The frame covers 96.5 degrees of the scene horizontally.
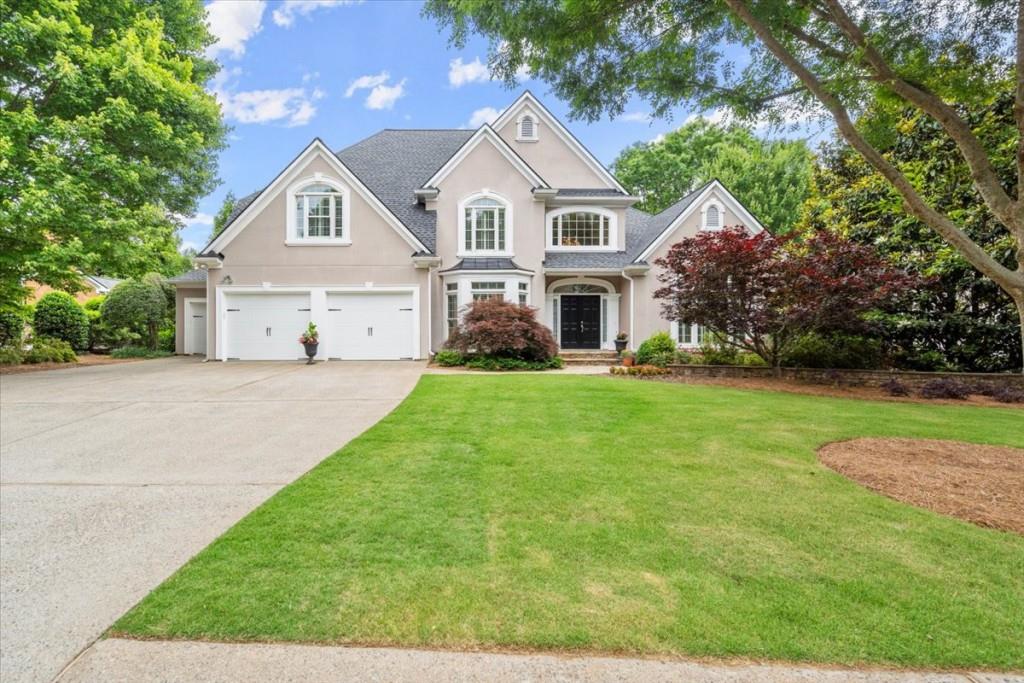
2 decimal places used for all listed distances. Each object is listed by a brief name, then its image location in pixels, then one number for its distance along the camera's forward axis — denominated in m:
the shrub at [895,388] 10.62
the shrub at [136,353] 18.25
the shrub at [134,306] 18.75
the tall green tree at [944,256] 10.91
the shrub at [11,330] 15.83
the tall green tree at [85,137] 11.87
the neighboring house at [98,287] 24.81
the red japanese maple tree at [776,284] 10.48
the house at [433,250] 15.34
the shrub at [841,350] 12.16
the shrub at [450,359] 13.84
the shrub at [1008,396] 9.86
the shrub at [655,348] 14.30
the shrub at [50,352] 14.85
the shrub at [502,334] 13.30
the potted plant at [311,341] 14.60
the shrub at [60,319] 18.39
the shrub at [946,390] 10.21
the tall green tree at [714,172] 28.86
